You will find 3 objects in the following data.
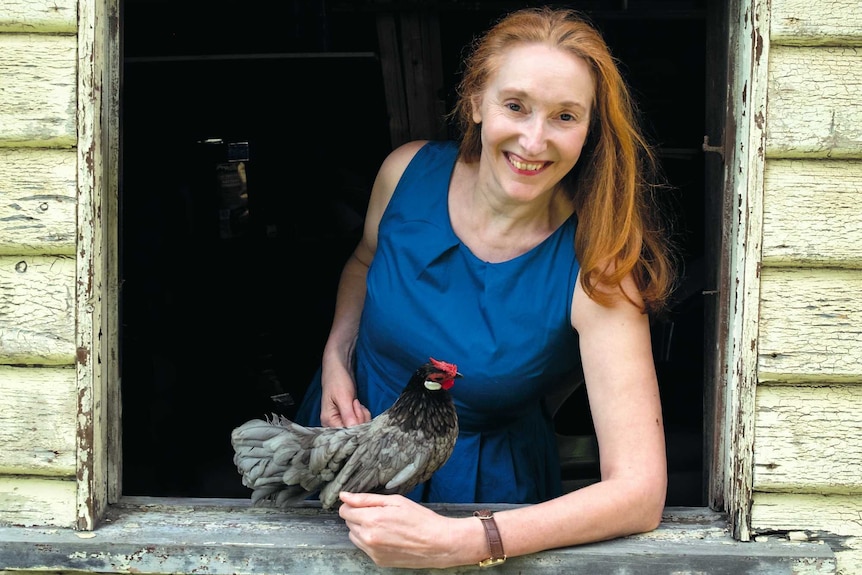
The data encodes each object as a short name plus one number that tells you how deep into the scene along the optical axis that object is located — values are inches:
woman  74.4
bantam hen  76.0
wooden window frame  74.3
